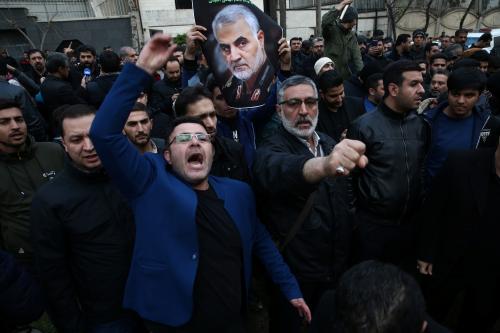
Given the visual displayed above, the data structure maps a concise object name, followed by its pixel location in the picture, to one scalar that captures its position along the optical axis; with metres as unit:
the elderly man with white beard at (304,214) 2.28
